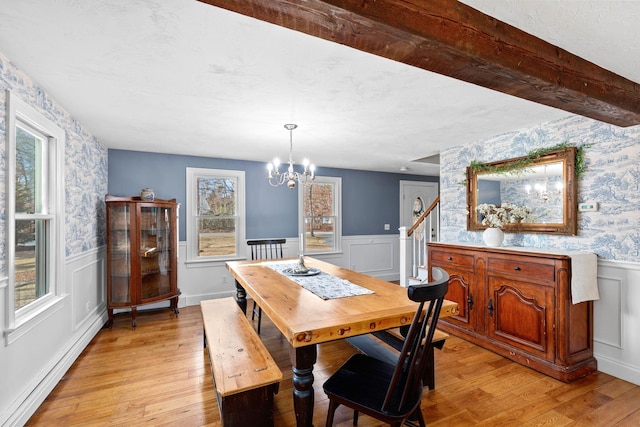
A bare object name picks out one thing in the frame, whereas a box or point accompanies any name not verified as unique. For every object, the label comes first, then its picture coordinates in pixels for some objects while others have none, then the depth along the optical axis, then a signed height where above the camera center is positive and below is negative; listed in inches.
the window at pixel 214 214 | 175.9 -1.6
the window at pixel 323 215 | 212.2 -3.1
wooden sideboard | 93.2 -34.9
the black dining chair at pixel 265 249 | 167.8 -23.1
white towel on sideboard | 92.6 -21.5
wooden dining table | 58.3 -22.7
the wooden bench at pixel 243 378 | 62.6 -36.2
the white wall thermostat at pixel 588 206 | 99.7 +1.2
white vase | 116.7 -10.3
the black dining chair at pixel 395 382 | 52.9 -36.2
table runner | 81.4 -22.6
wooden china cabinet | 139.6 -19.9
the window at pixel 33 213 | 70.2 -0.2
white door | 241.9 +9.3
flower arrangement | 116.8 -1.6
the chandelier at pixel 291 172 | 114.1 +15.3
